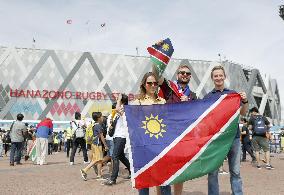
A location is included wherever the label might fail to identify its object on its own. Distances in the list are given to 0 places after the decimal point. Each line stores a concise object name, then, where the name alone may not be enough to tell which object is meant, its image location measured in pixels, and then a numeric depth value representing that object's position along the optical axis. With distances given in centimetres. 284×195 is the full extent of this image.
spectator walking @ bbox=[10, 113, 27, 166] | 906
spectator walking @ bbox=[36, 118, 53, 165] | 894
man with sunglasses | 313
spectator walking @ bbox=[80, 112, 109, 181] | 583
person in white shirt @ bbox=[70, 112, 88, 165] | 841
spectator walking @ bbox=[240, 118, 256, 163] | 948
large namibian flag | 277
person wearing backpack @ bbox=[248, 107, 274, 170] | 753
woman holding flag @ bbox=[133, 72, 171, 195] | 289
